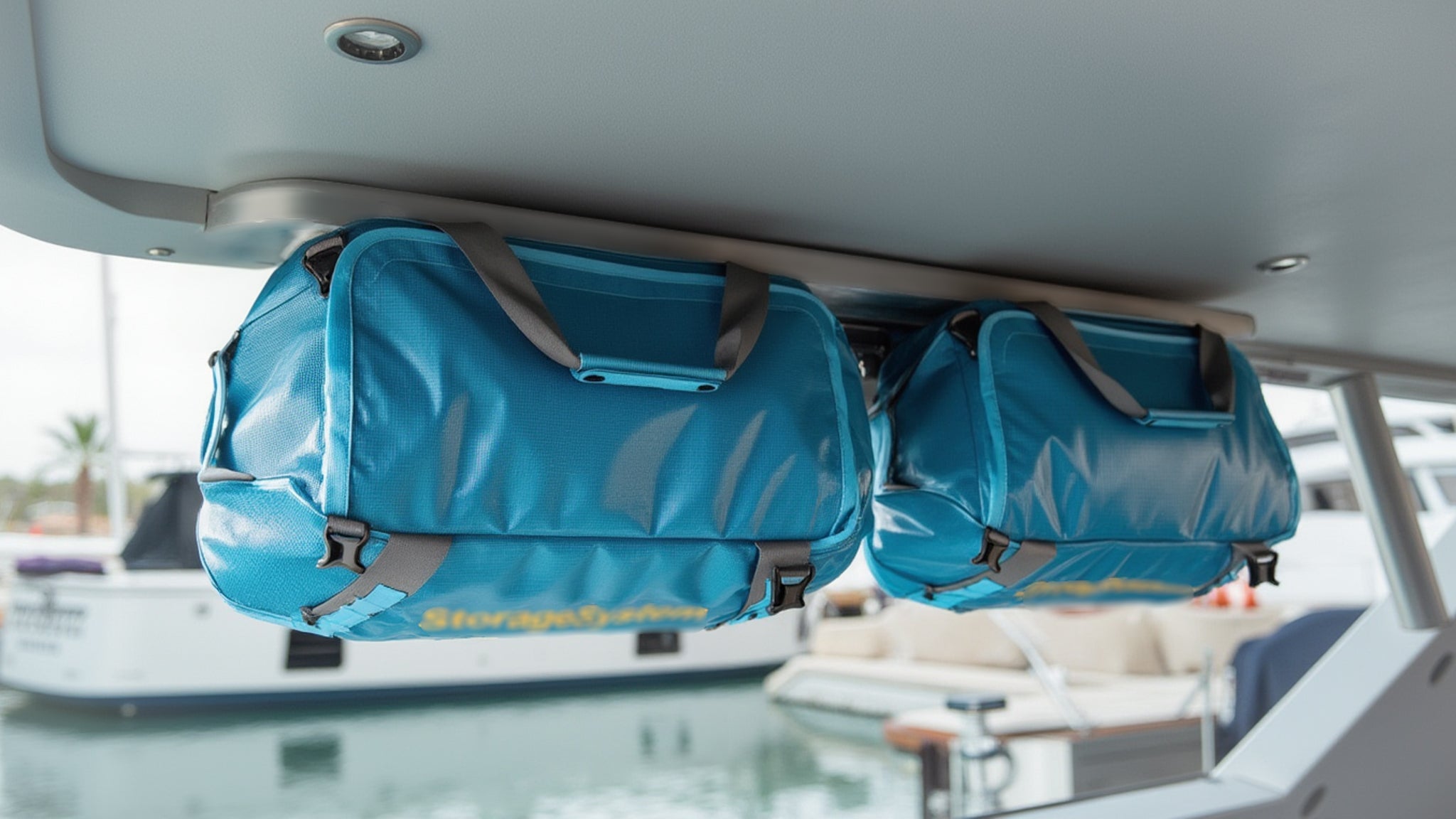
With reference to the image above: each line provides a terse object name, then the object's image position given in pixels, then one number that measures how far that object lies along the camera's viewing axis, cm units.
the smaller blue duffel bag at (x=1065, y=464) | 105
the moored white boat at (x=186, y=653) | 652
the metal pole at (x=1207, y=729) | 314
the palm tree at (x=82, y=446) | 1123
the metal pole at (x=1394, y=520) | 161
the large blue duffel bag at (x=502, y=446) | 76
